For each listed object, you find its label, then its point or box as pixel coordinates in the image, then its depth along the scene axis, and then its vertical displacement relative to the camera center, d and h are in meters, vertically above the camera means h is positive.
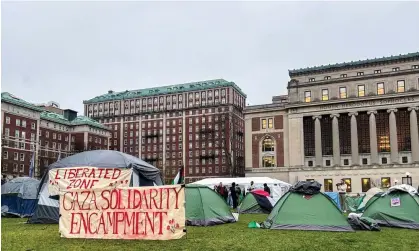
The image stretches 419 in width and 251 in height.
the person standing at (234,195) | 31.62 -1.96
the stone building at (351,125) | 64.75 +6.68
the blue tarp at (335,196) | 28.97 -1.91
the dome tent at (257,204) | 26.36 -2.20
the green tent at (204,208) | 17.08 -1.63
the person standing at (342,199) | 30.04 -2.24
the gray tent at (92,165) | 17.44 +0.08
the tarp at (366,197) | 26.55 -2.02
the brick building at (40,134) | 86.95 +8.29
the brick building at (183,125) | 124.94 +13.22
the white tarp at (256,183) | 40.72 -1.44
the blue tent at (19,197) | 23.22 -1.49
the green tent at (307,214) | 15.02 -1.67
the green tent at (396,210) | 16.73 -1.70
